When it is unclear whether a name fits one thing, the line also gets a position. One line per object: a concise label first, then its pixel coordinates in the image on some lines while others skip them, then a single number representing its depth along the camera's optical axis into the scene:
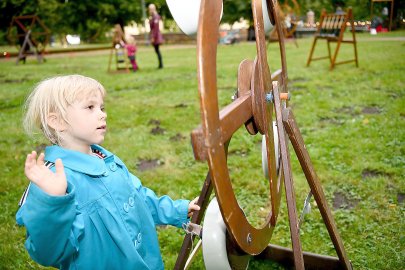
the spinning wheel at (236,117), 1.02
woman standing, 12.28
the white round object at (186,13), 1.56
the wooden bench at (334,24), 8.88
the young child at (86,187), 1.42
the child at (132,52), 11.99
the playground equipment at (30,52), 16.10
